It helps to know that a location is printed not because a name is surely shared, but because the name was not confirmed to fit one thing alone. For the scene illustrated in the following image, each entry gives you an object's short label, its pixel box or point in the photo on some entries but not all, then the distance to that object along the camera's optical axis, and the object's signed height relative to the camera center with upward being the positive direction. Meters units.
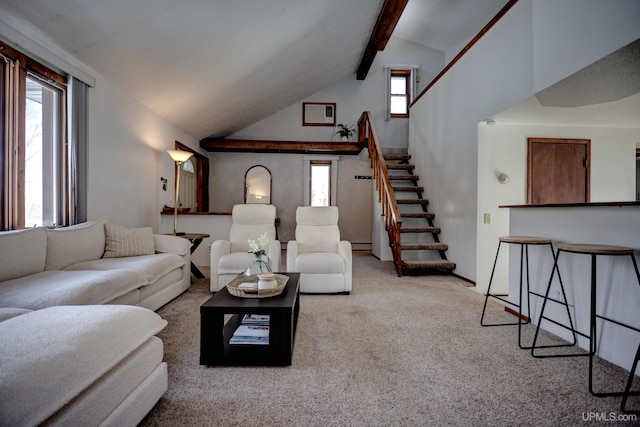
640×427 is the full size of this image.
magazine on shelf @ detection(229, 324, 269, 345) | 1.94 -0.85
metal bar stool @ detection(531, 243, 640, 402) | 1.63 -0.24
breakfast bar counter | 1.87 -0.43
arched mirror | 7.48 +0.53
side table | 4.02 -0.52
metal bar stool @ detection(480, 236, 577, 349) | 2.26 -0.27
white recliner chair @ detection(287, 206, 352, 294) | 3.40 -0.66
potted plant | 7.39 +1.88
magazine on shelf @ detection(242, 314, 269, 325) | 2.13 -0.82
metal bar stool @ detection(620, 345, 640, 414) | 1.47 -0.92
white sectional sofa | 0.89 -0.53
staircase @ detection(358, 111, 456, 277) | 4.38 -0.06
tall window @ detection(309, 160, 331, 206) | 7.57 +0.57
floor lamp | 4.32 +0.71
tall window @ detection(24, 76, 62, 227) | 2.76 +0.49
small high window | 7.72 +2.94
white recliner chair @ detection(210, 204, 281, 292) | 3.37 -0.48
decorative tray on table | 2.06 -0.59
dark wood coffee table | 1.84 -0.81
